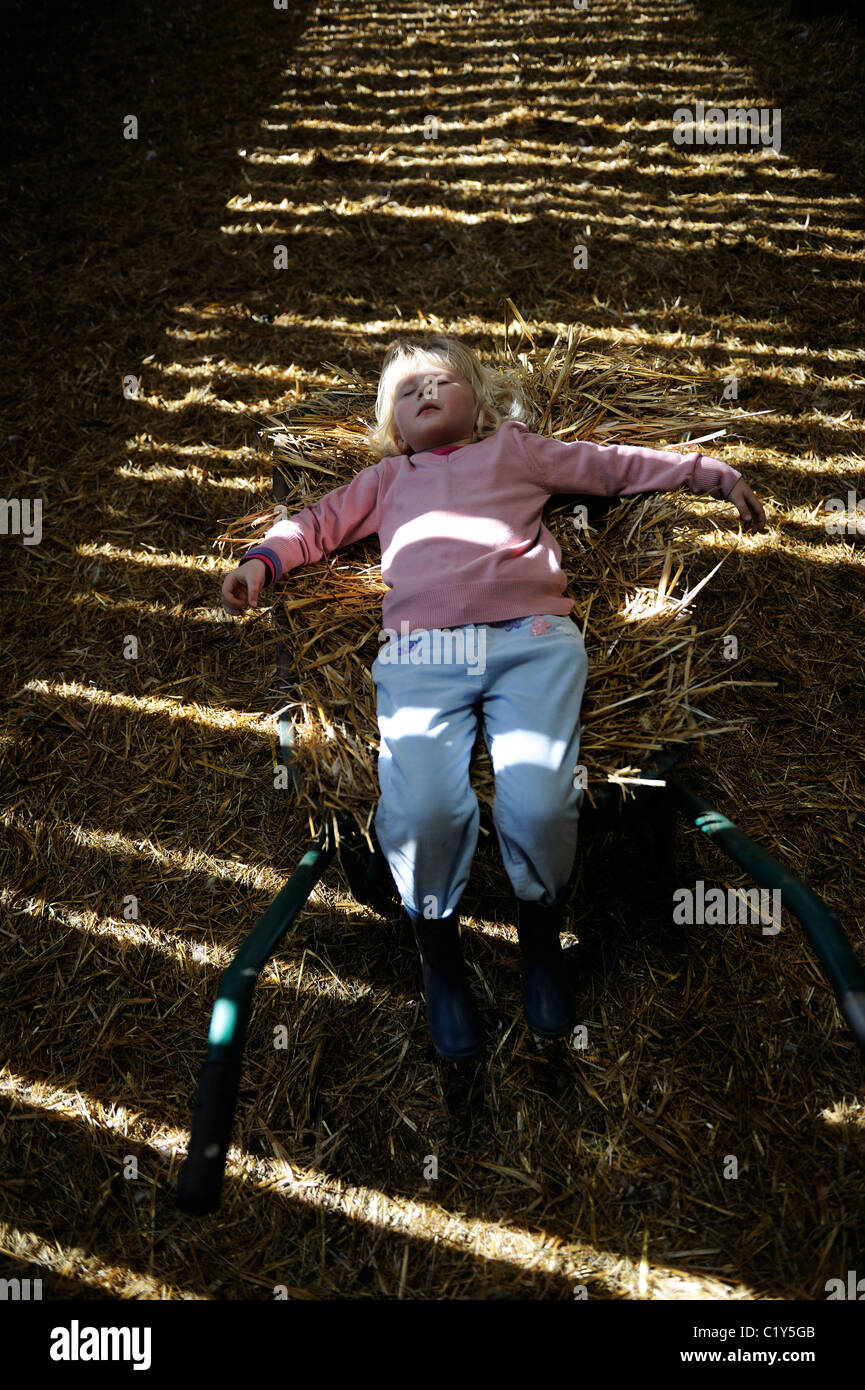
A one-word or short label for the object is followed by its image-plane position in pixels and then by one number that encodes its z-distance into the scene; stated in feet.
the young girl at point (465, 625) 5.04
